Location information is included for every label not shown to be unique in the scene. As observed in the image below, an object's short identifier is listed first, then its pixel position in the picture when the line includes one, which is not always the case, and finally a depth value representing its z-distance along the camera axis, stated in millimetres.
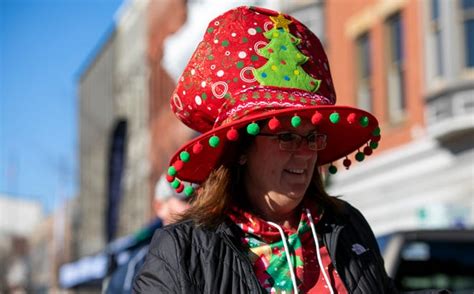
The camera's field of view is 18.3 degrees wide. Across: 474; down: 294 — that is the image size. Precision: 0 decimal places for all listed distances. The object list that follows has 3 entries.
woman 4133
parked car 8829
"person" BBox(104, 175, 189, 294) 7083
